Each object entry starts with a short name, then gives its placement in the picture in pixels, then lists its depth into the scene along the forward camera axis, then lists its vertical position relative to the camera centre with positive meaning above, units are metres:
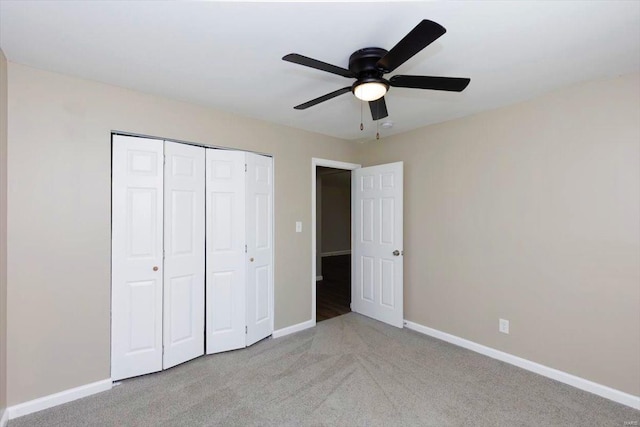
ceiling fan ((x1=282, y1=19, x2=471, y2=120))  1.55 +0.83
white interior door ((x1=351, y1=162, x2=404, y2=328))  3.72 -0.32
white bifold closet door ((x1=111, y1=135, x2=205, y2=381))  2.50 -0.31
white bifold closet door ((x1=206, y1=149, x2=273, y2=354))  3.01 -0.31
